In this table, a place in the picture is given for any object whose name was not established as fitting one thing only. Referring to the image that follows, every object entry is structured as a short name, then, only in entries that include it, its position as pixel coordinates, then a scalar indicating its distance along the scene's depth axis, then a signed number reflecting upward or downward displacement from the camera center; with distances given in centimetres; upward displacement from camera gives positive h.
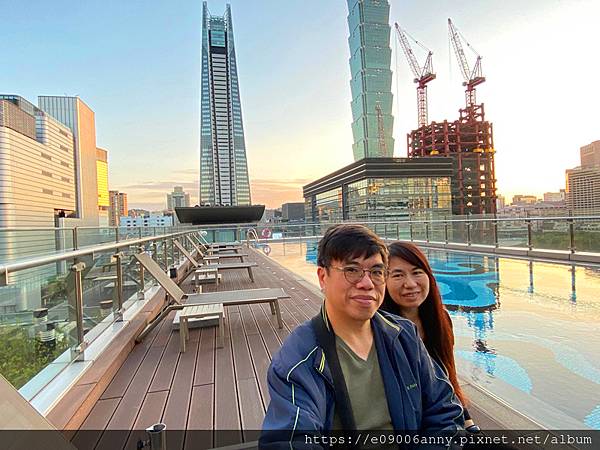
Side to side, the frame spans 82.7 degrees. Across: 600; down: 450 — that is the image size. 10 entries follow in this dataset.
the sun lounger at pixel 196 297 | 360 -81
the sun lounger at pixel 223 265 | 657 -77
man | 101 -46
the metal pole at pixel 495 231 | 991 -45
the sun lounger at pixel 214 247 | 1202 -81
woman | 159 -39
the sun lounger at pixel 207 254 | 921 -82
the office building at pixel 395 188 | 5831 +566
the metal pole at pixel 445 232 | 1216 -53
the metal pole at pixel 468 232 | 1106 -51
